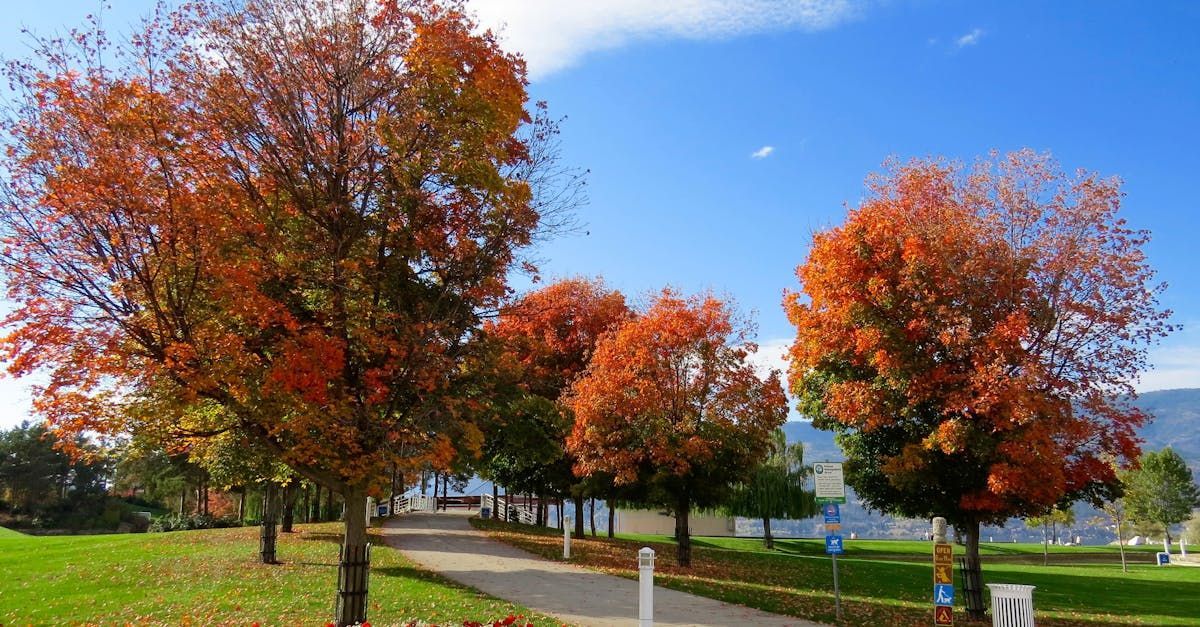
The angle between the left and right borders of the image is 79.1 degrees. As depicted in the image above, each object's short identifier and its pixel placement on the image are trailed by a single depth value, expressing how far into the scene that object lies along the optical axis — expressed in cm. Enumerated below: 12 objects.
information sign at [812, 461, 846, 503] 1385
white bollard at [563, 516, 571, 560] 2270
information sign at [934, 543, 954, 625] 1255
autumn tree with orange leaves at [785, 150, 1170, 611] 1484
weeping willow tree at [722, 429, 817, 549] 4344
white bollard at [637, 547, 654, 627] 939
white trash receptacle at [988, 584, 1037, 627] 1190
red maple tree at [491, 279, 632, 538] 3169
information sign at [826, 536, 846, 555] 1319
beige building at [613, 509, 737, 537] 5688
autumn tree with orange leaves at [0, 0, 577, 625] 928
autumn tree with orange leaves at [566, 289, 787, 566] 2173
